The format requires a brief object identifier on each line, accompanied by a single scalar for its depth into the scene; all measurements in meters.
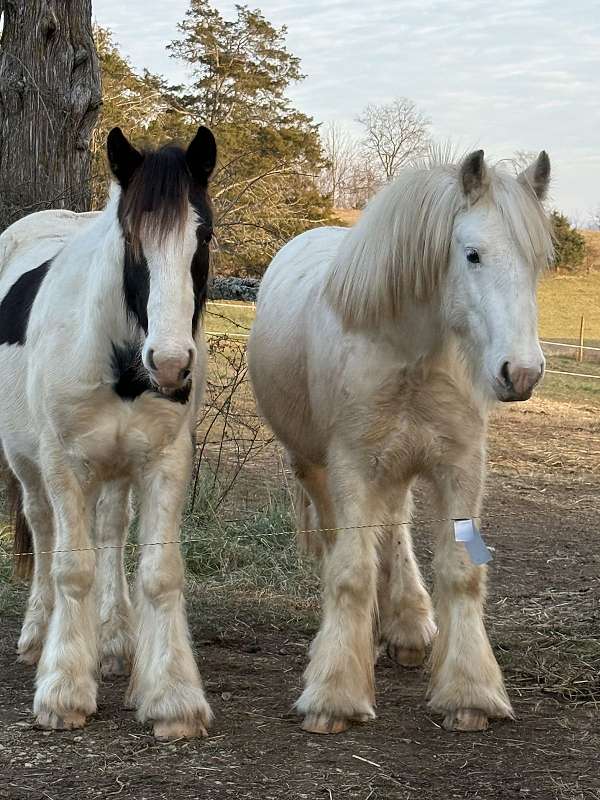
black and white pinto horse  3.52
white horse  3.63
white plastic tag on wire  3.78
